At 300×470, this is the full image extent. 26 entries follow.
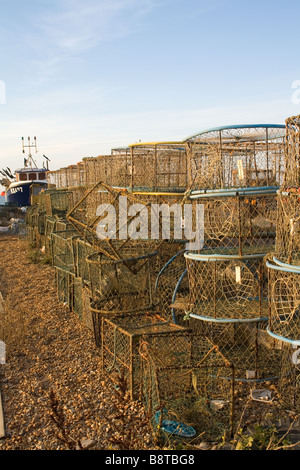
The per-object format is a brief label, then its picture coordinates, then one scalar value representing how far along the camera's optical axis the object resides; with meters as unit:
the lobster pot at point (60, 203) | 12.53
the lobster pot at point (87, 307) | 6.42
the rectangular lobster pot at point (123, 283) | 5.86
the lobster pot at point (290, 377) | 4.39
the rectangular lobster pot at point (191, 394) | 3.91
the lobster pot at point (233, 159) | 5.25
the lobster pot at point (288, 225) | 4.09
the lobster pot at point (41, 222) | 13.34
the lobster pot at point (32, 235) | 14.32
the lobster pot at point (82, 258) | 6.77
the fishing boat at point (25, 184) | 25.38
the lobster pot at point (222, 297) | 4.77
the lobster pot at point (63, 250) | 7.54
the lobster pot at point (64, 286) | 7.58
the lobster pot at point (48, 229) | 11.36
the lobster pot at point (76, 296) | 6.99
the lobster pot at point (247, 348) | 4.95
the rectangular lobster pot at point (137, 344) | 4.54
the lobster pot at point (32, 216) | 13.91
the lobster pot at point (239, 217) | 4.91
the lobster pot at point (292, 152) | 4.15
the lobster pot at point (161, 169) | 8.00
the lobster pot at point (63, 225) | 9.67
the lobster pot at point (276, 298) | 3.96
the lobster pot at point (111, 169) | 9.20
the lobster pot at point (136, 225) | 6.03
